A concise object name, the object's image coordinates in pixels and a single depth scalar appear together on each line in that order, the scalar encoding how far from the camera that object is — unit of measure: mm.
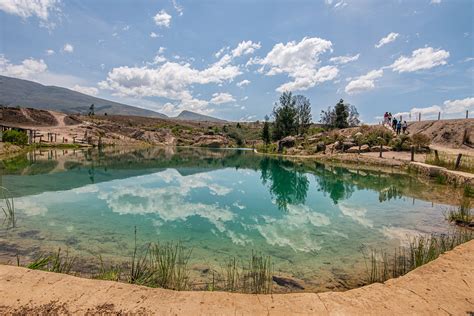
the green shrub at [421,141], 33375
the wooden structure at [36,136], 49288
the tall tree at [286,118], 62156
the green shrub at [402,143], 35156
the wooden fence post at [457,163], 19956
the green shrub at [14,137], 37688
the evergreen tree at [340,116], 59819
